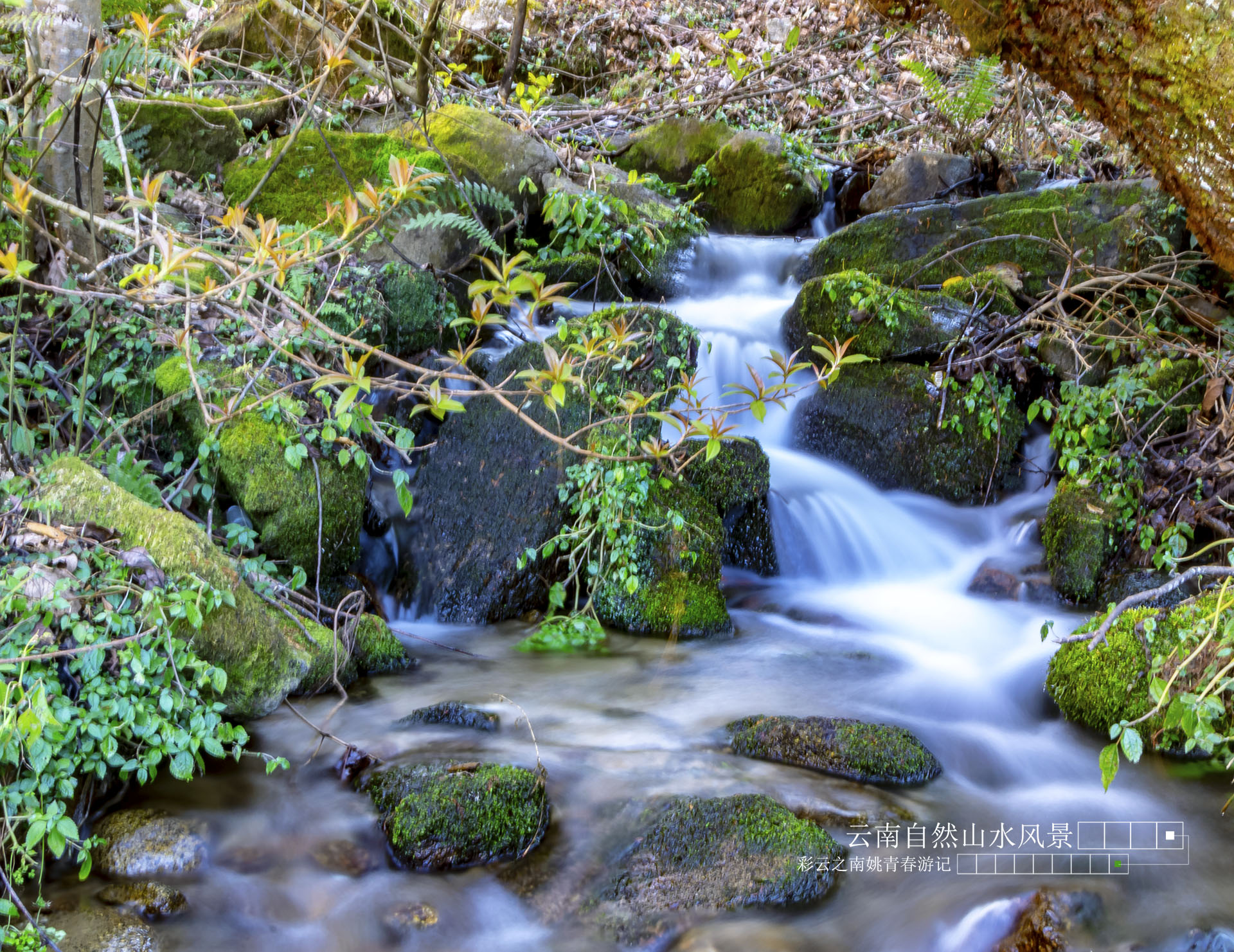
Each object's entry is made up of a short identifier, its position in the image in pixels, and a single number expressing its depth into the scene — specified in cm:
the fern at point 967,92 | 746
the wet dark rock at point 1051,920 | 265
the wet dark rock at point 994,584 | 528
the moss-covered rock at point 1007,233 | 625
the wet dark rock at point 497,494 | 504
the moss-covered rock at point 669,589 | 486
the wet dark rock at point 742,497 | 528
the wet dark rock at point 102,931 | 249
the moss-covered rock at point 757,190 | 899
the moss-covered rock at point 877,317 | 613
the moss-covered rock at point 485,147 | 678
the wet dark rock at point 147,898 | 269
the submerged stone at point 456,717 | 375
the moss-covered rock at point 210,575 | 337
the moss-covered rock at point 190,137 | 641
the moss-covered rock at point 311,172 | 627
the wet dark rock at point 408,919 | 277
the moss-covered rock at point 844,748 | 347
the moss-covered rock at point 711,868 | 273
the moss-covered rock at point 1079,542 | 493
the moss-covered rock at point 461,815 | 295
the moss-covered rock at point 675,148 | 938
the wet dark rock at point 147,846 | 284
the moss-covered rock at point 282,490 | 457
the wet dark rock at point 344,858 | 298
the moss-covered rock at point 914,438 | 595
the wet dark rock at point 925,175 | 854
